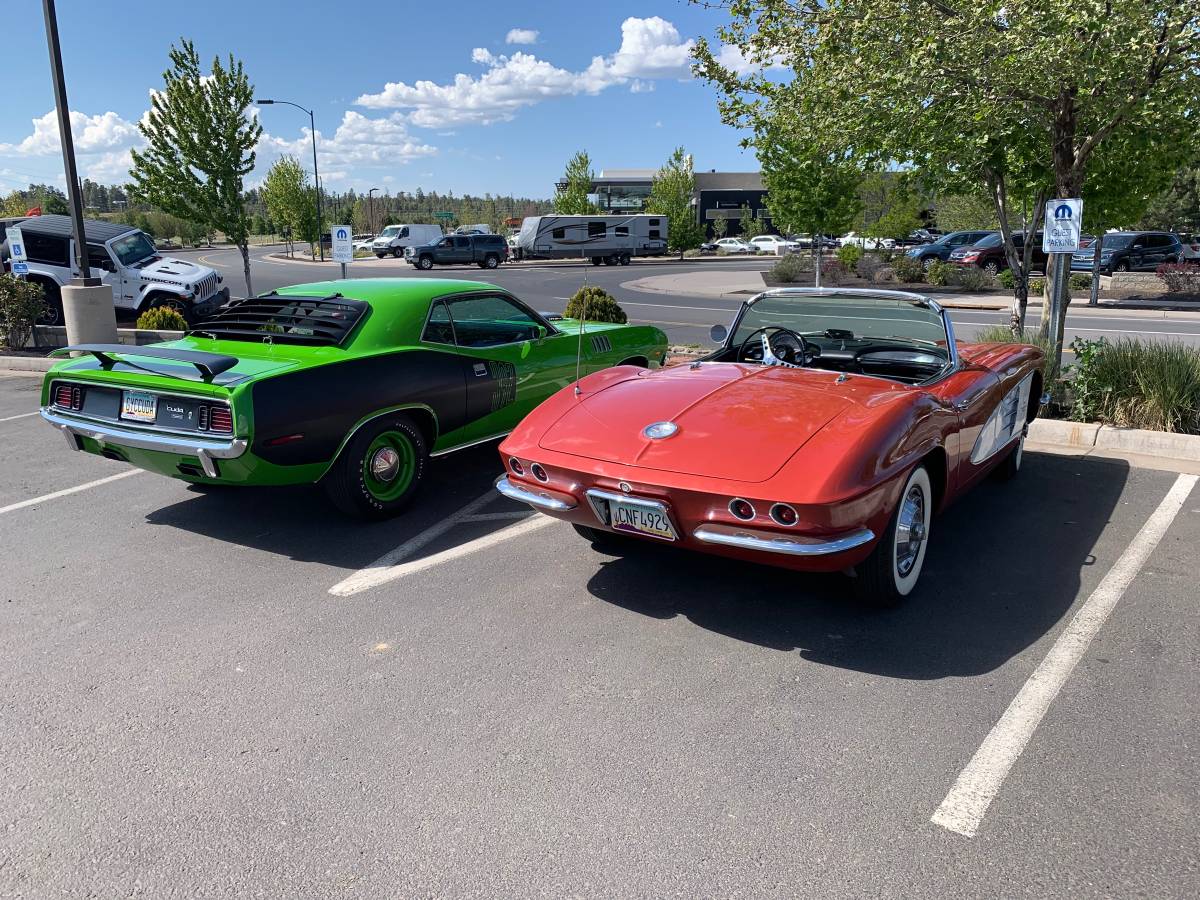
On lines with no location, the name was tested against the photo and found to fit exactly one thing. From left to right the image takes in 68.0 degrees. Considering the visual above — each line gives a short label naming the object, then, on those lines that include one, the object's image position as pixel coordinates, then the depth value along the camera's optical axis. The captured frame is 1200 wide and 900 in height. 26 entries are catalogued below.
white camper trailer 42.61
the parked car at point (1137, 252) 27.75
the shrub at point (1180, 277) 23.02
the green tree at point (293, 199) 52.65
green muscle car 4.74
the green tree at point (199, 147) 17.62
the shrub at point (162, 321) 13.44
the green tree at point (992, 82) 6.80
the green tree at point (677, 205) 51.84
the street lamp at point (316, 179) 35.62
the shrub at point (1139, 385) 6.95
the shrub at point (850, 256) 28.78
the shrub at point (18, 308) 12.48
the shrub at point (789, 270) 29.52
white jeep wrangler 16.27
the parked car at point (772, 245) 56.97
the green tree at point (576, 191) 54.19
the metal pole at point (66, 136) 10.95
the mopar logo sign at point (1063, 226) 7.64
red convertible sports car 3.57
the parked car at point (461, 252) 41.25
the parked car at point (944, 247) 32.16
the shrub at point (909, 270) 27.33
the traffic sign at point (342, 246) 14.59
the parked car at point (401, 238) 46.56
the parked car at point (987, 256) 28.23
